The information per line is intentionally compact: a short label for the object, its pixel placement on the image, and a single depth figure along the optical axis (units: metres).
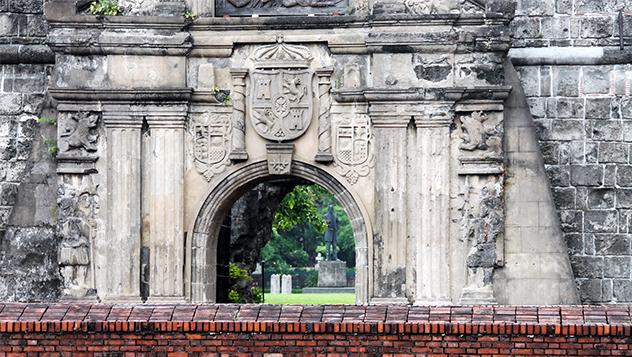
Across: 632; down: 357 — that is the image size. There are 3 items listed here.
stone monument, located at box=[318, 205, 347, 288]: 56.19
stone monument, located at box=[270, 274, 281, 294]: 53.66
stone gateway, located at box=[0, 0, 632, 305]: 23.06
